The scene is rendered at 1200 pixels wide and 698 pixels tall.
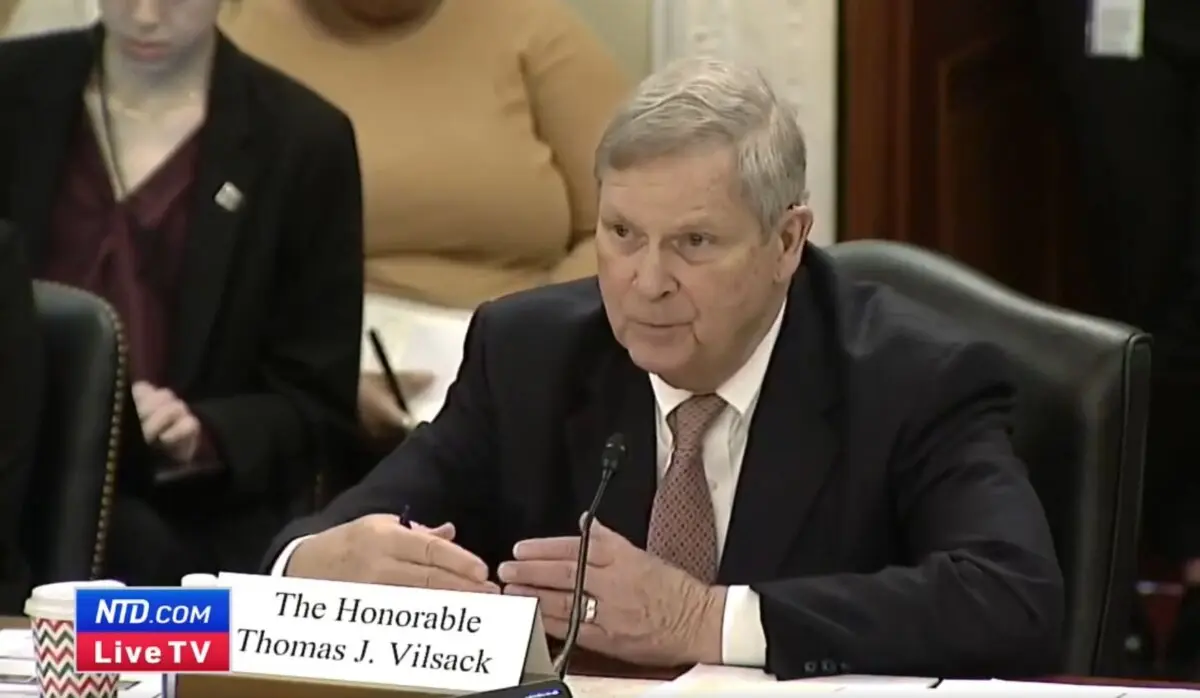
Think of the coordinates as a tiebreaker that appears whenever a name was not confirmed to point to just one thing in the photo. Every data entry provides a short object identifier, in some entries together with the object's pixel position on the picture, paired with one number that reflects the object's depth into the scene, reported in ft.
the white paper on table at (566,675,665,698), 20.88
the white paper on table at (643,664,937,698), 20.05
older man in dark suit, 21.39
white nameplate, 20.57
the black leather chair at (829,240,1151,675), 21.84
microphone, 21.06
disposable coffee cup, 20.59
